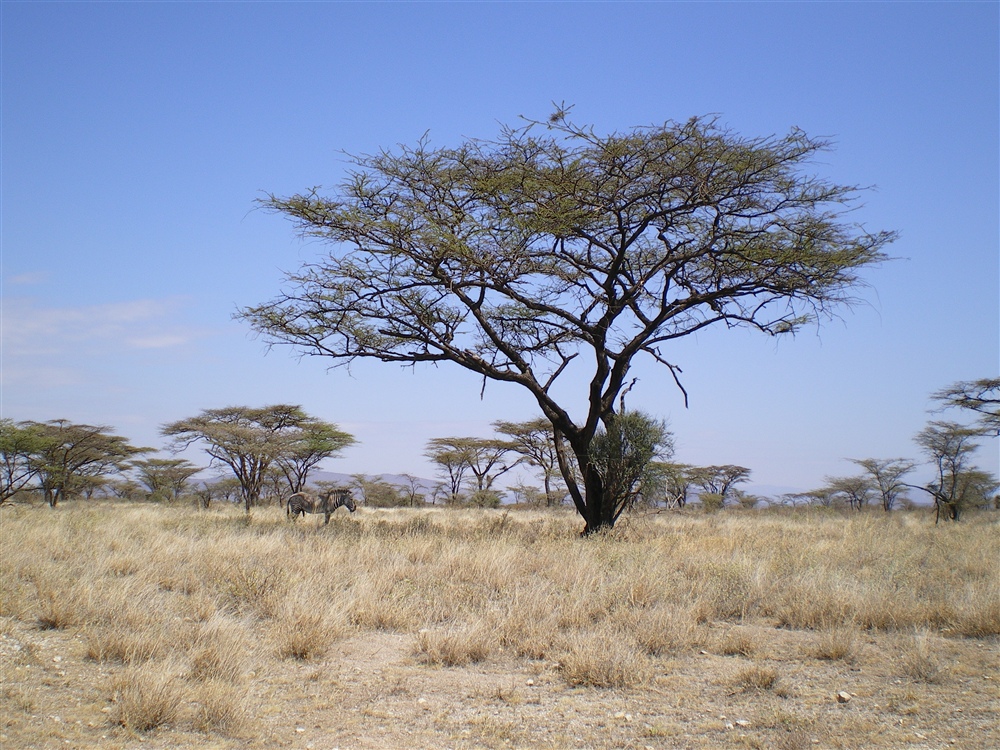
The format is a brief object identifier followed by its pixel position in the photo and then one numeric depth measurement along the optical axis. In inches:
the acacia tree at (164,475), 1477.6
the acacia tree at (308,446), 1116.0
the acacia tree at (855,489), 1641.9
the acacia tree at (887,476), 1513.3
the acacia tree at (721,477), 1664.6
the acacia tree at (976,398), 885.2
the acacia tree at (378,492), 1643.7
